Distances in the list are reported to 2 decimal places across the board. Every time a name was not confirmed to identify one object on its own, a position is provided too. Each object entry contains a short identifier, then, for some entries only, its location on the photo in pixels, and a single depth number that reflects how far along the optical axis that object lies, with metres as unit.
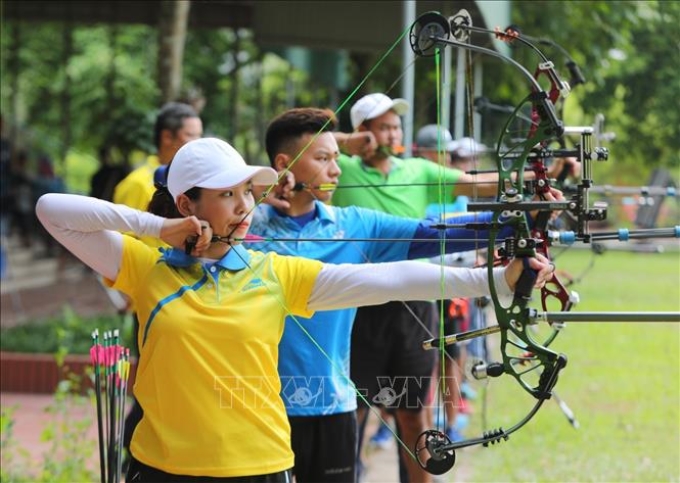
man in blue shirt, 7.93
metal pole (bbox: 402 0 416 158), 10.34
